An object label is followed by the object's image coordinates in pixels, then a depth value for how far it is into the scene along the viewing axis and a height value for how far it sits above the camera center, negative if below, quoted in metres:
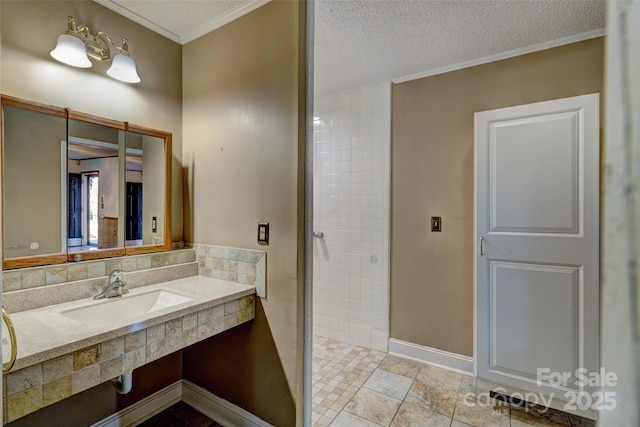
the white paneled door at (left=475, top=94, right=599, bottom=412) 1.76 -0.20
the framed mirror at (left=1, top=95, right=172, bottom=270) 1.37 +0.13
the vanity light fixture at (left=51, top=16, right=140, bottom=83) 1.48 +0.82
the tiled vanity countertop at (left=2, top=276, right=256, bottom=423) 0.98 -0.51
